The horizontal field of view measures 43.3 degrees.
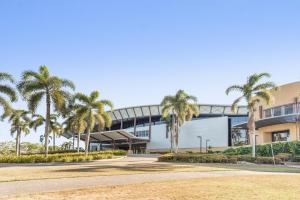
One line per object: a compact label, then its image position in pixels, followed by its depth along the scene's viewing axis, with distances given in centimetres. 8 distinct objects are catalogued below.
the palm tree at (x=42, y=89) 3956
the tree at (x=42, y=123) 7231
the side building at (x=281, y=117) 4928
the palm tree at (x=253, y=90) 4166
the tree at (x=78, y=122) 4915
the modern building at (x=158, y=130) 7656
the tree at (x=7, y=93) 3512
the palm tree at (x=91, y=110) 4834
